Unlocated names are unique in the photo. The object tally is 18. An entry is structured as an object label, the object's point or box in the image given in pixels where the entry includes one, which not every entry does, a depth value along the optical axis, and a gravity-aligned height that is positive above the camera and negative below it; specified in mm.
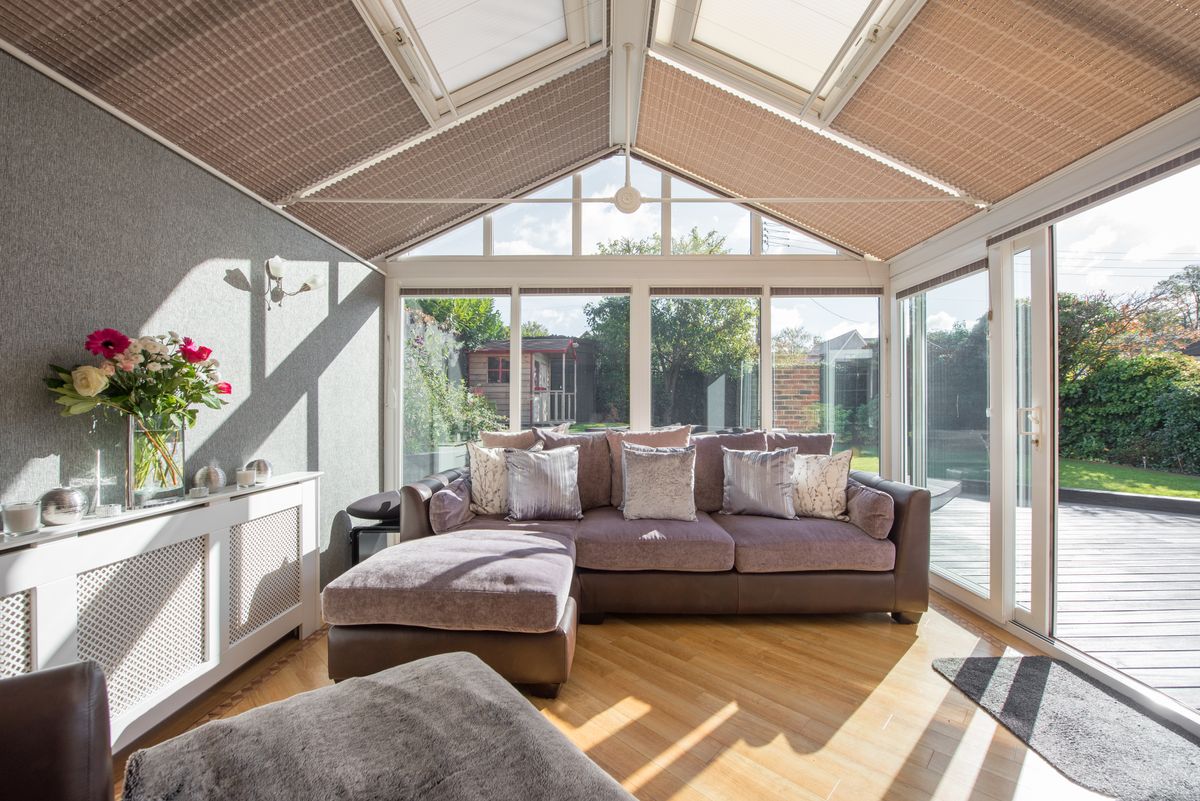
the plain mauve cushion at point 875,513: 2902 -616
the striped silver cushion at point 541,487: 3168 -507
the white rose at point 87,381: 1664 +77
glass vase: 1917 -227
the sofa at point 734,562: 2846 -855
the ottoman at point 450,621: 2064 -841
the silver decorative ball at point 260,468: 2492 -297
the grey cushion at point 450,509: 2893 -585
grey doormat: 1656 -1175
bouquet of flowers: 1714 +70
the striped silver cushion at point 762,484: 3229 -512
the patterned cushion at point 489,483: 3273 -491
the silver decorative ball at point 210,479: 2213 -307
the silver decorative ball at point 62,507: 1589 -301
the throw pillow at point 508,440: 3549 -247
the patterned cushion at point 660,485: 3168 -498
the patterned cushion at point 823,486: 3203 -519
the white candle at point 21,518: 1465 -309
